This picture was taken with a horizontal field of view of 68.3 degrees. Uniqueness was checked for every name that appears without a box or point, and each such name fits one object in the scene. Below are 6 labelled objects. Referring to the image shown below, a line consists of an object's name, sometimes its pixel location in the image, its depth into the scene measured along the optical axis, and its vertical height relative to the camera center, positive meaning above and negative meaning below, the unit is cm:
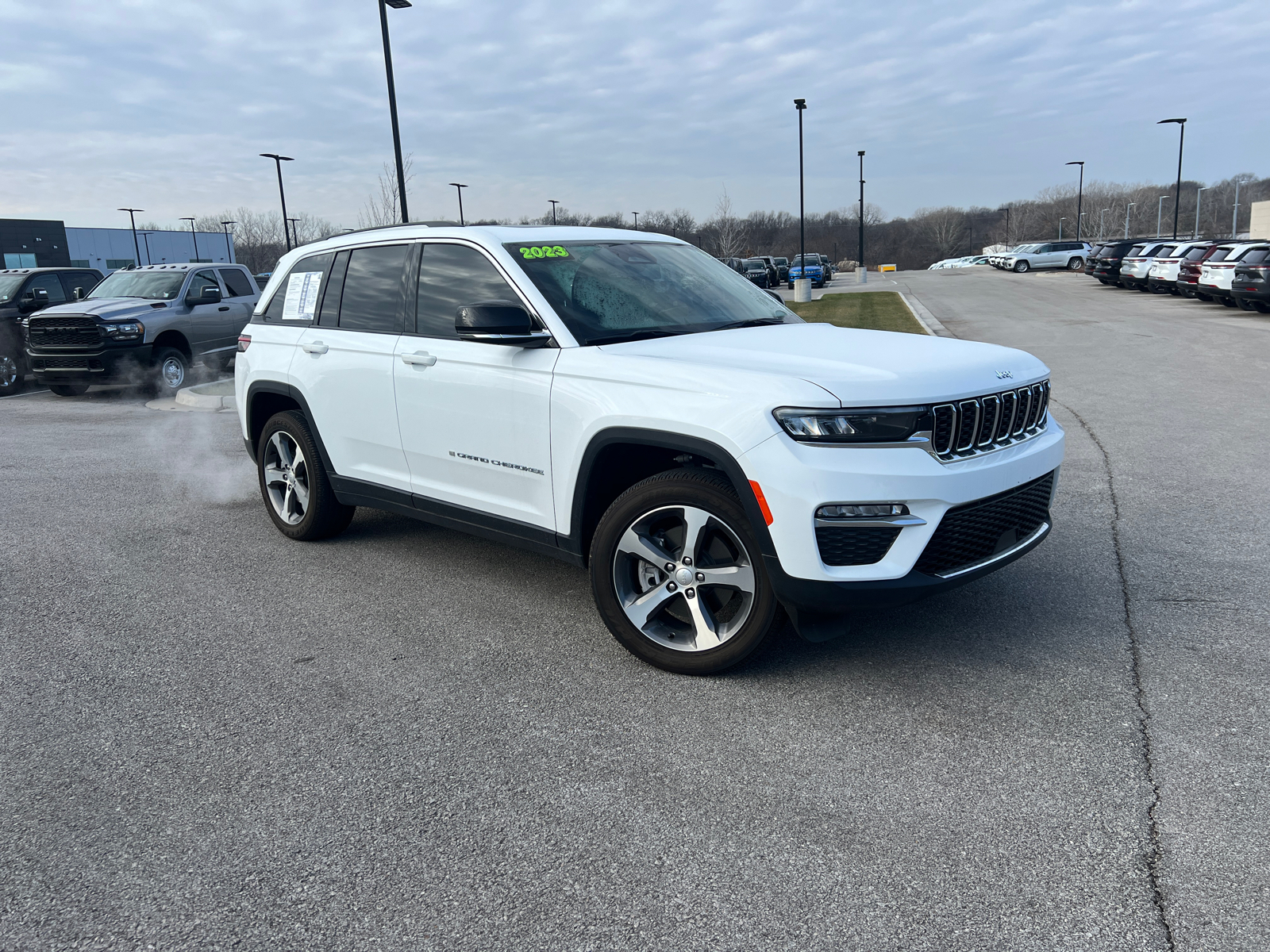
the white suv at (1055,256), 5500 -73
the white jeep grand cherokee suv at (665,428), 335 -68
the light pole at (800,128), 3416 +460
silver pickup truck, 1338 -62
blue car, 5109 -94
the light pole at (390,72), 1523 +323
